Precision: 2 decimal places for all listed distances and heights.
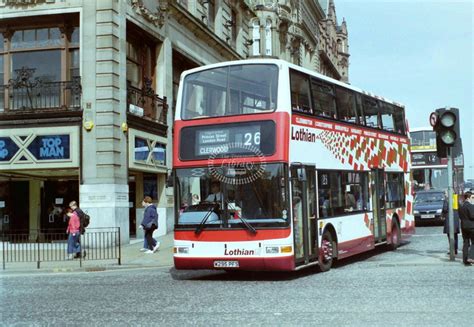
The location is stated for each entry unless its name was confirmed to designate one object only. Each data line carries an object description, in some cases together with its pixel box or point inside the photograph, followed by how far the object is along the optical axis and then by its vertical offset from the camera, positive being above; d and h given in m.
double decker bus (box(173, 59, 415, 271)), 12.08 +0.69
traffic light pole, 14.54 -0.08
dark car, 27.64 -0.27
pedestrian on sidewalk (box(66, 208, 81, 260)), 17.77 -0.79
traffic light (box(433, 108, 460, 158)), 14.32 +1.67
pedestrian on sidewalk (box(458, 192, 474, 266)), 13.74 -0.60
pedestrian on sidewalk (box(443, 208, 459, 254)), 16.16 -0.69
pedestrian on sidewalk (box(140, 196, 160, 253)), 18.92 -0.50
